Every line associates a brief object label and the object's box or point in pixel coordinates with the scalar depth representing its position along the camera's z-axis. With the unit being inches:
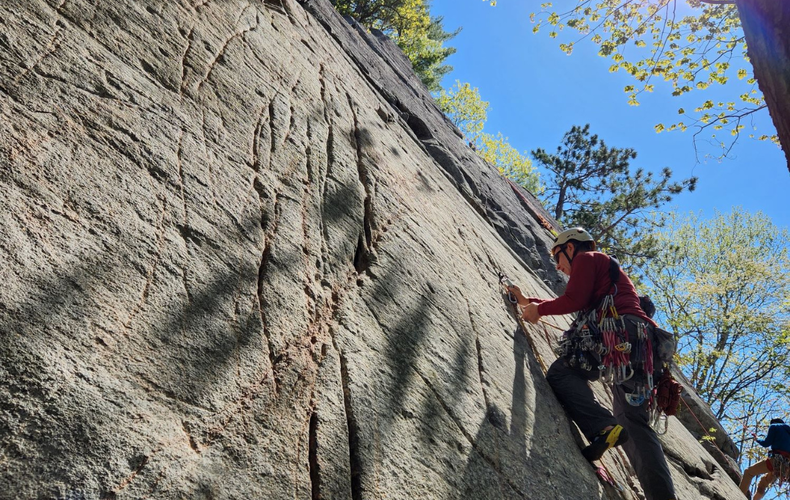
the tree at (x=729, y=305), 818.2
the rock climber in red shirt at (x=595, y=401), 160.4
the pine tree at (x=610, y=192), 815.5
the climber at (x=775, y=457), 239.6
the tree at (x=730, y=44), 109.3
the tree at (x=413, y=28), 746.2
